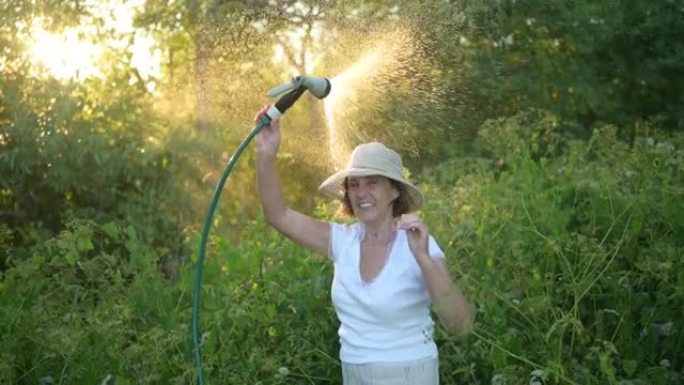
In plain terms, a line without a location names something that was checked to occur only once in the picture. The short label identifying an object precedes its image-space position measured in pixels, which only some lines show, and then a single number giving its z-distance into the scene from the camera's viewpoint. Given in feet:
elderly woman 11.34
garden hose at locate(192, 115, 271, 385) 11.91
